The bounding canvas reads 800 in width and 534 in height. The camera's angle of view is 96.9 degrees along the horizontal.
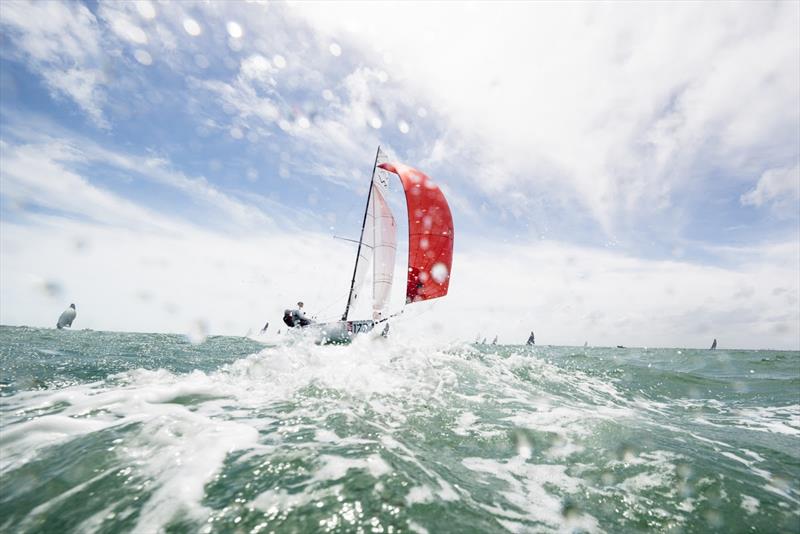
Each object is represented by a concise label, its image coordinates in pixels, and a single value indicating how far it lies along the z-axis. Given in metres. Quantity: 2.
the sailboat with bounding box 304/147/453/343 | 21.38
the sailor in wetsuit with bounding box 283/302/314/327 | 21.66
